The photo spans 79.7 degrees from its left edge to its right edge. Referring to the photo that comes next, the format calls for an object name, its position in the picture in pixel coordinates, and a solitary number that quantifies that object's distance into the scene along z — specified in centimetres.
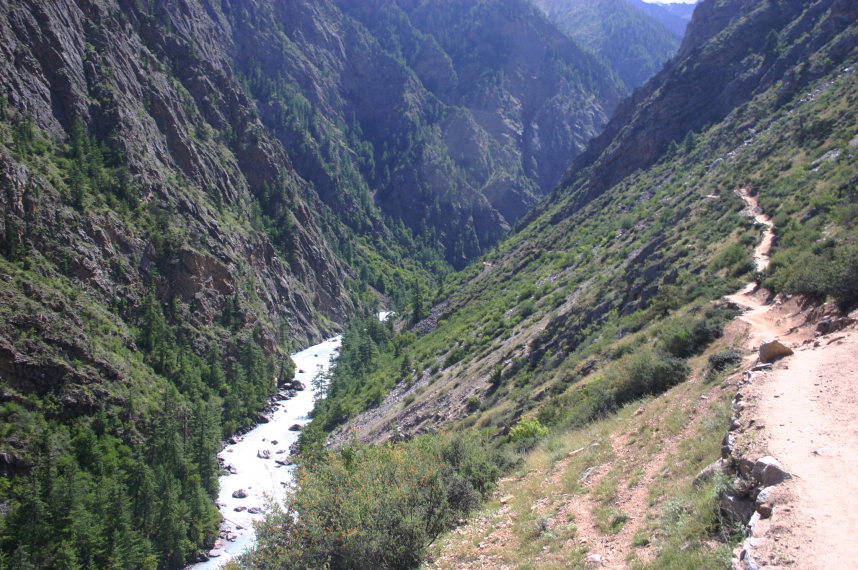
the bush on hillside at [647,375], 1673
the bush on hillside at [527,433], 1897
